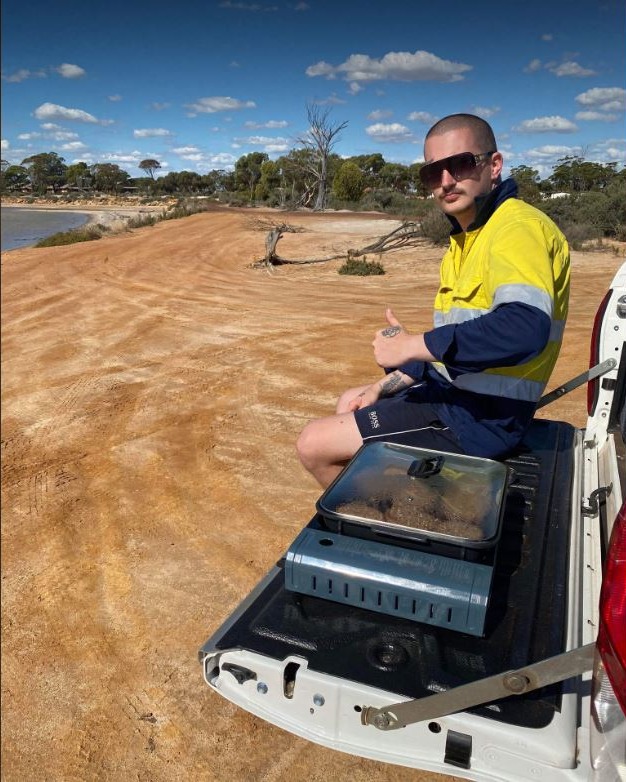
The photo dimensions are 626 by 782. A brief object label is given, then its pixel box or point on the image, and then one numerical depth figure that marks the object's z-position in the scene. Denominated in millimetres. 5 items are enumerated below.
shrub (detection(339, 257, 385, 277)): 14242
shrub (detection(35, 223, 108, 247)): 21377
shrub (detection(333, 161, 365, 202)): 44719
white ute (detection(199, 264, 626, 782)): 1394
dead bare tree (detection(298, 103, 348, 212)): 41872
